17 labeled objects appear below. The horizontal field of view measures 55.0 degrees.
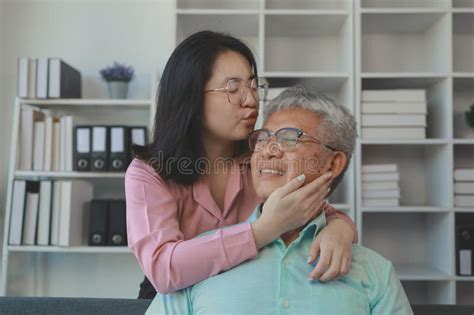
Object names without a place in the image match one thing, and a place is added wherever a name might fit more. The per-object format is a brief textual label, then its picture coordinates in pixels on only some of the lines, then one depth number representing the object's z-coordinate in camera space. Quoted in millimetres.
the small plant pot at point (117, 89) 2742
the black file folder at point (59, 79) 2574
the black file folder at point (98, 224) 2596
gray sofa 1309
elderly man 1137
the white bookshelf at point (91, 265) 2898
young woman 1091
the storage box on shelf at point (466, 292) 2834
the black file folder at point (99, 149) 2580
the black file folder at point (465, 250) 2477
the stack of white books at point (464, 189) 2488
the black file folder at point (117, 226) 2594
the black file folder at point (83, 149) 2580
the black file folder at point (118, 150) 2590
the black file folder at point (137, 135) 2629
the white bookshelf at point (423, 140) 2492
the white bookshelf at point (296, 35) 2525
